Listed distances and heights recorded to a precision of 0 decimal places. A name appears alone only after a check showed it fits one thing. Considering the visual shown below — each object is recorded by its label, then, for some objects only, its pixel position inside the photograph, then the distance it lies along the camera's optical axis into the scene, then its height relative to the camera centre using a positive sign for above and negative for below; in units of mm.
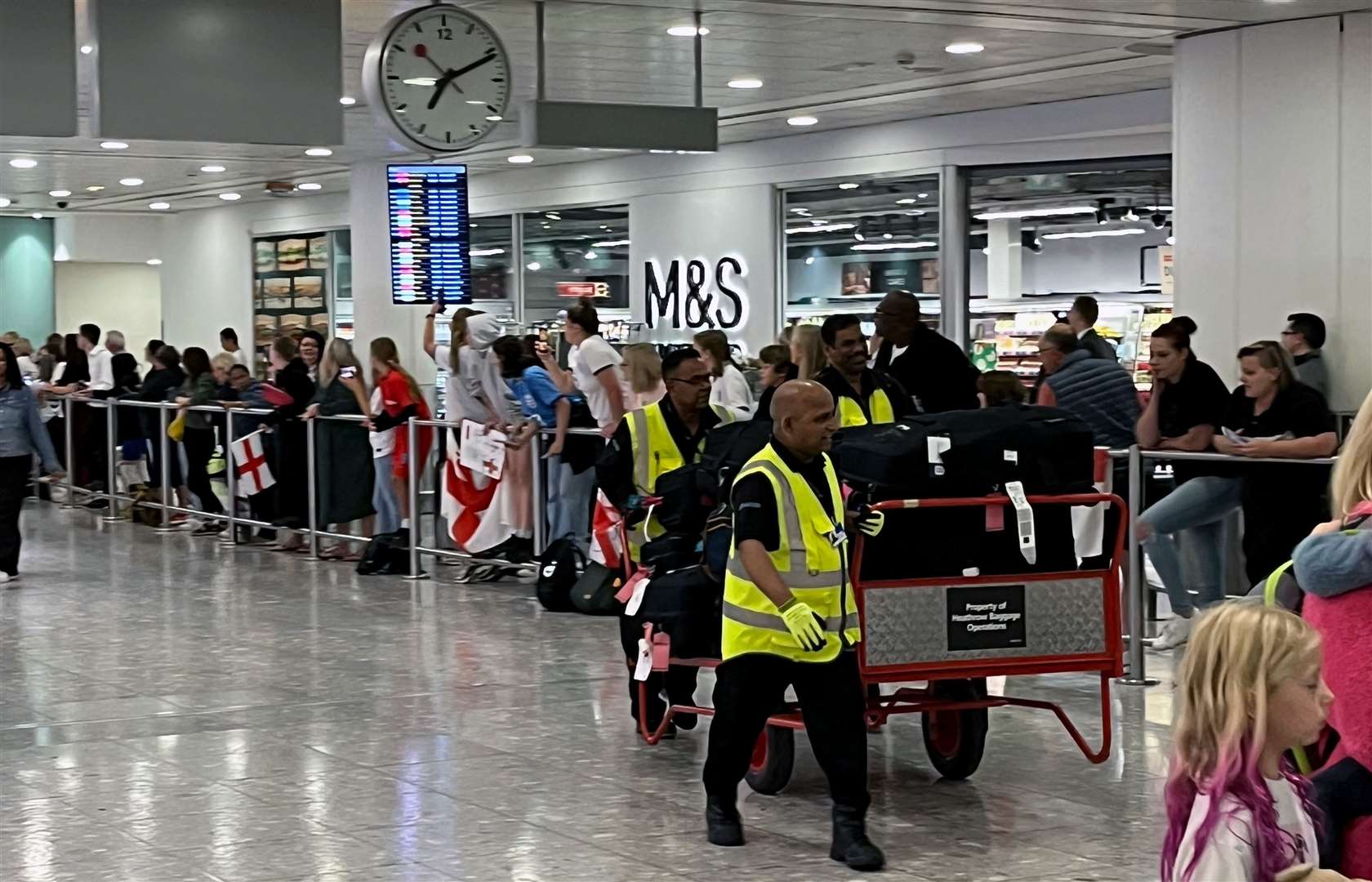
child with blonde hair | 2945 -610
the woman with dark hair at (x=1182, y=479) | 9586 -730
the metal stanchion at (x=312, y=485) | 14953 -1134
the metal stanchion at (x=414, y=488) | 13492 -1040
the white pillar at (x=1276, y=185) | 11133 +846
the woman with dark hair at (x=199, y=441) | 17141 -899
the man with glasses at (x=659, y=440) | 7703 -420
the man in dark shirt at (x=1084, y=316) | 13453 +104
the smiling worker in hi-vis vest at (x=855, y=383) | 7871 -205
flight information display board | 19031 +1050
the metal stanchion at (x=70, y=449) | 19766 -1121
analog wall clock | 10188 +1372
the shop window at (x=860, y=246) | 17875 +836
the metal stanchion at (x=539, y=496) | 12625 -1040
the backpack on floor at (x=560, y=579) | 11945 -1491
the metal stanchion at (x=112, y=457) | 18641 -1125
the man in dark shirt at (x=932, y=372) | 9070 -182
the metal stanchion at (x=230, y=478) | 16047 -1153
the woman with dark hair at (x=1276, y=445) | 8953 -543
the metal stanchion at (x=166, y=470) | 17484 -1187
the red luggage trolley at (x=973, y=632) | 6590 -1031
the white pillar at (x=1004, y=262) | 17812 +640
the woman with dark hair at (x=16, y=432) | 13492 -633
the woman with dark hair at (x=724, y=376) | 12945 -290
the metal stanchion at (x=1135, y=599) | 9195 -1271
